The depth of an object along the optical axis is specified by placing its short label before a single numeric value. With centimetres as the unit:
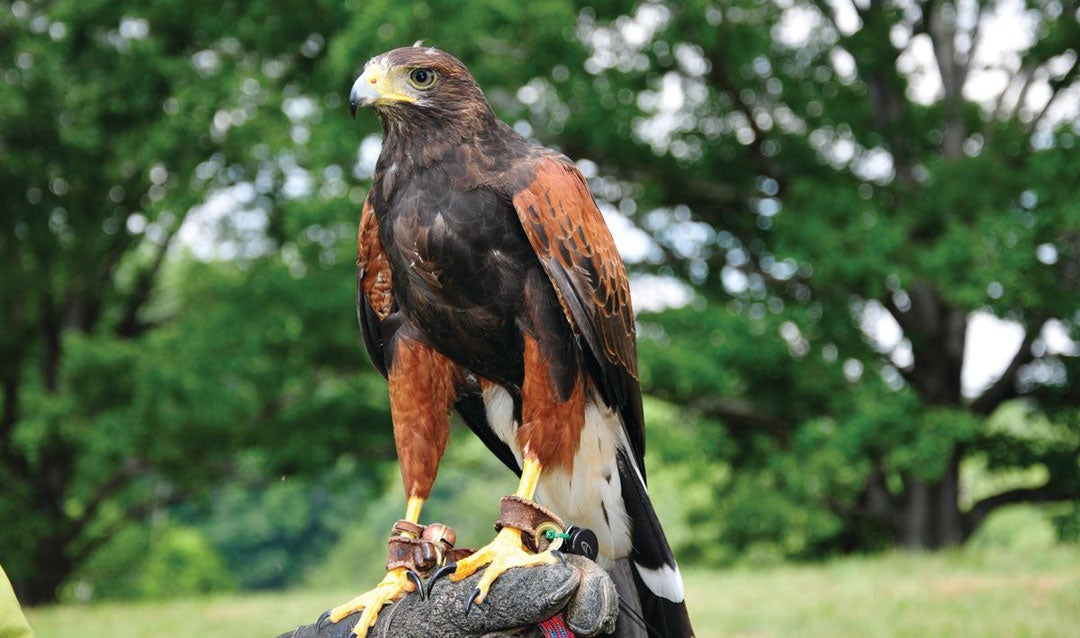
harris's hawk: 495
